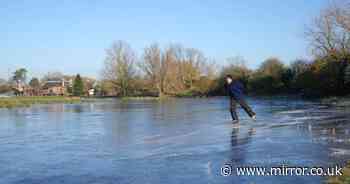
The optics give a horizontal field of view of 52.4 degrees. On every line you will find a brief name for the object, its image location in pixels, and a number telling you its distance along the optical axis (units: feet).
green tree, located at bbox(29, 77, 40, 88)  437.62
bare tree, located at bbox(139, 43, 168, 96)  247.09
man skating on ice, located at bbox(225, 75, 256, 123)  46.37
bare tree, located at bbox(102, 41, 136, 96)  241.55
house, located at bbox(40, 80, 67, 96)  365.75
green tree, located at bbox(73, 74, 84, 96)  276.00
